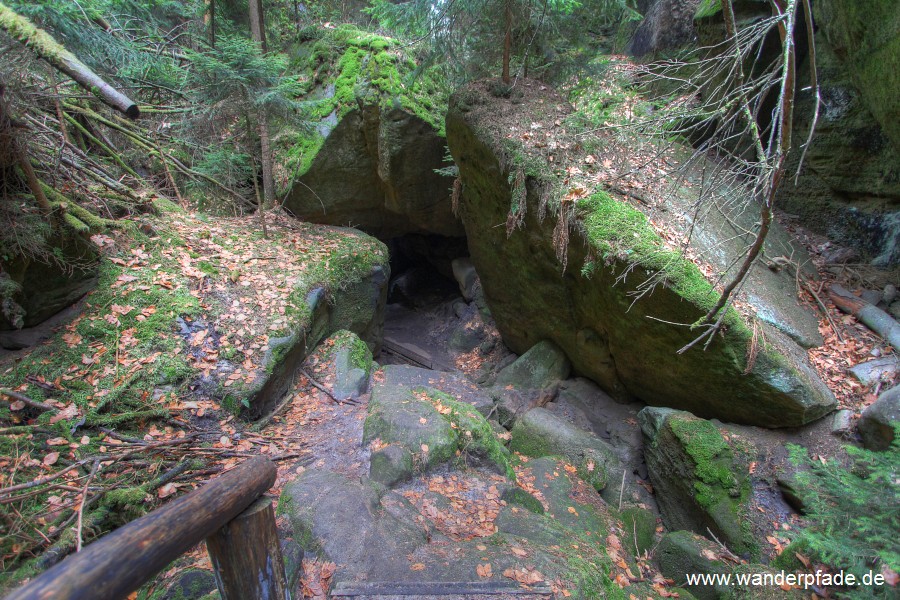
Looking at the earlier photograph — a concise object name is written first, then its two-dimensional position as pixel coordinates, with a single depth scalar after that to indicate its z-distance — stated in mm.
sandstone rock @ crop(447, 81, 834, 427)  4918
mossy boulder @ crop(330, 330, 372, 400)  6270
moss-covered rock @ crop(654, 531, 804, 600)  3562
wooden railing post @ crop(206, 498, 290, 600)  2066
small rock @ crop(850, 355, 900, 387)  4777
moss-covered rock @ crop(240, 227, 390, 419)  5547
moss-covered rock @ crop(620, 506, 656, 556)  4840
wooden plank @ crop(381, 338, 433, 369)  11145
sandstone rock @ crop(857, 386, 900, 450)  4160
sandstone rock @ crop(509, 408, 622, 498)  5719
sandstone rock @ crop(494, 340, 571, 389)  7926
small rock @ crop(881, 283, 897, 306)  5508
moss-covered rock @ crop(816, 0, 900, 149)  4434
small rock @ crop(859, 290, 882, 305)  5590
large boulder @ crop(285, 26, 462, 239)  9305
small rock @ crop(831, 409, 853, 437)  4613
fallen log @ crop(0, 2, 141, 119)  2752
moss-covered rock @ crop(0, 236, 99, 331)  4125
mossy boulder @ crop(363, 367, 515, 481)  4469
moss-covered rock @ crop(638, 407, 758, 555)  4582
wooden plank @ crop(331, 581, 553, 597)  2738
